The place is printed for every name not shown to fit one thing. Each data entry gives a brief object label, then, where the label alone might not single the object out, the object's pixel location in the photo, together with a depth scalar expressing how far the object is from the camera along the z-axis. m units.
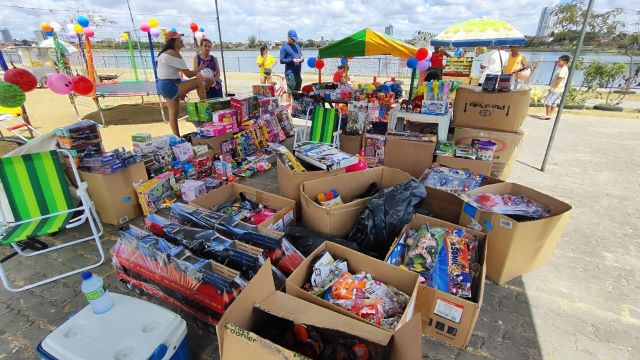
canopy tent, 5.73
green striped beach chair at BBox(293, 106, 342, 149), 4.44
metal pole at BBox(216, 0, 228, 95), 6.04
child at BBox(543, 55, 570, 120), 7.10
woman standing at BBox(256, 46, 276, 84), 8.22
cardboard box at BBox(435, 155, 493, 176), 3.39
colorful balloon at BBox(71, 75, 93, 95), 3.70
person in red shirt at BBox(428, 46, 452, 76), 6.91
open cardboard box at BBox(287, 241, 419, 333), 1.63
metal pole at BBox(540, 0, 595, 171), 3.48
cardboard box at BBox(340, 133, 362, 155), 4.55
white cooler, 1.38
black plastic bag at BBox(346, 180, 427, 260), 2.48
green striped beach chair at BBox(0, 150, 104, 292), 2.35
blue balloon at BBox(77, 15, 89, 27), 5.57
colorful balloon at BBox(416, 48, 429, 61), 5.54
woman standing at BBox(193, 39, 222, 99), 5.05
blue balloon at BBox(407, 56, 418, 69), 5.59
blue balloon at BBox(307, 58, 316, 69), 7.10
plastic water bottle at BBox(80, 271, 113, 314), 1.56
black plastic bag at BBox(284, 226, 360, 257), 2.35
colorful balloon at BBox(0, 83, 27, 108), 2.87
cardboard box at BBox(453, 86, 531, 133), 3.75
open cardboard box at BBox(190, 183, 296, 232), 2.59
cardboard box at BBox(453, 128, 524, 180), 3.79
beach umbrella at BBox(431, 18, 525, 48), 6.56
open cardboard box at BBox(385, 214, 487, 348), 1.72
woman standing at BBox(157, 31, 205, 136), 4.27
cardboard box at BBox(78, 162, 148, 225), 2.92
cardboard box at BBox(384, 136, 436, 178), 3.73
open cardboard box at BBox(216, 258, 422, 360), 1.23
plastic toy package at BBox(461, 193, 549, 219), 2.42
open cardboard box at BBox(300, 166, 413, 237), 2.53
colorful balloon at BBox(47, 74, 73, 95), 3.61
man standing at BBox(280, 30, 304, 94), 6.63
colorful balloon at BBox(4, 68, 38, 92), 3.01
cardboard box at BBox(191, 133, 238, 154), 4.17
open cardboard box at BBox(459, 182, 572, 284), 2.12
